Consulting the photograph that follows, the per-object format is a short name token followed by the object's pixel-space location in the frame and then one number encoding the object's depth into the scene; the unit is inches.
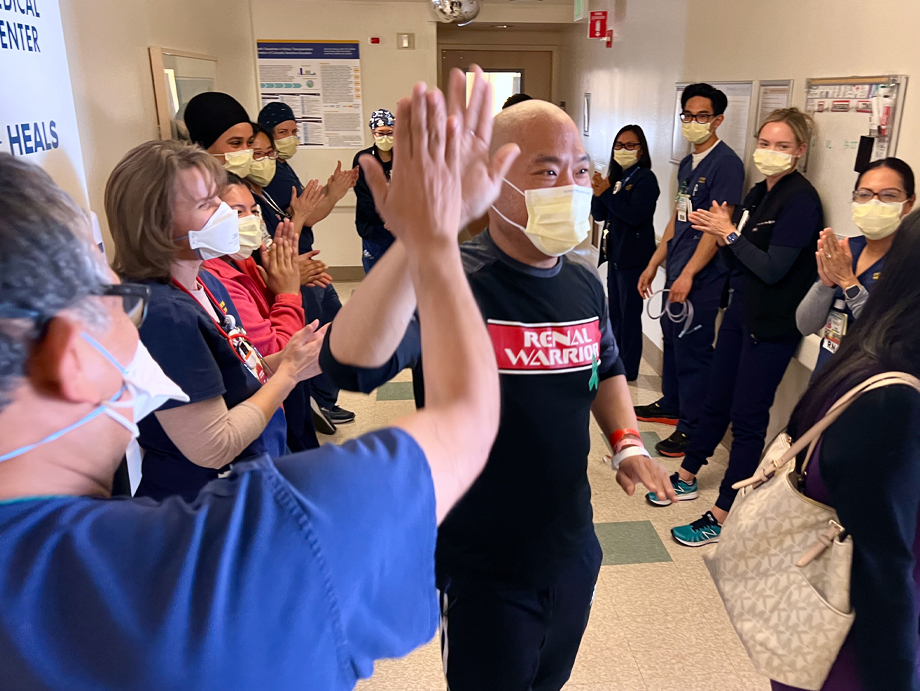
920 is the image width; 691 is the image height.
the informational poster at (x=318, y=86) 238.1
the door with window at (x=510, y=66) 300.8
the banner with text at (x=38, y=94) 48.2
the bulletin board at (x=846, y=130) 89.1
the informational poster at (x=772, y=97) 113.2
